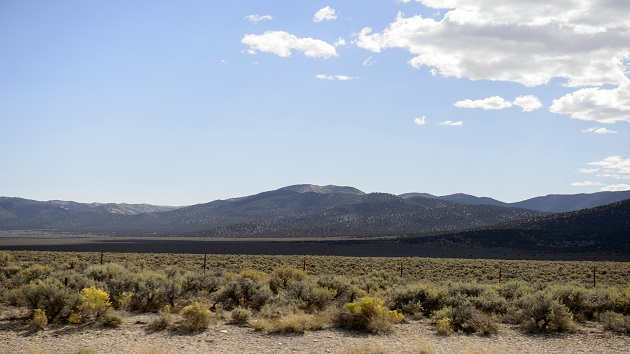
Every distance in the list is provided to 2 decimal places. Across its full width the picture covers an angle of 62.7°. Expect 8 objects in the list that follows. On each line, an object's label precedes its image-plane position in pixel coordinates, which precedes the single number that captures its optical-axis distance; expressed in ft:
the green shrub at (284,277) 68.59
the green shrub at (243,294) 57.00
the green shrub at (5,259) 96.43
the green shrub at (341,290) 61.31
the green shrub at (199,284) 62.80
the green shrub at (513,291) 63.87
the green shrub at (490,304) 55.52
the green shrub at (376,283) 71.54
